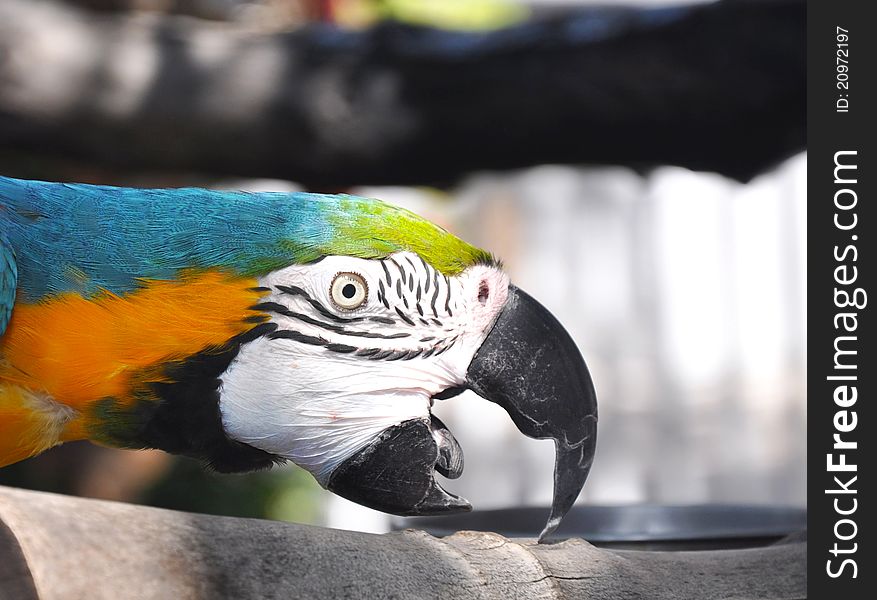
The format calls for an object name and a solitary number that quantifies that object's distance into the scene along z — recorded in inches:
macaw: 76.3
